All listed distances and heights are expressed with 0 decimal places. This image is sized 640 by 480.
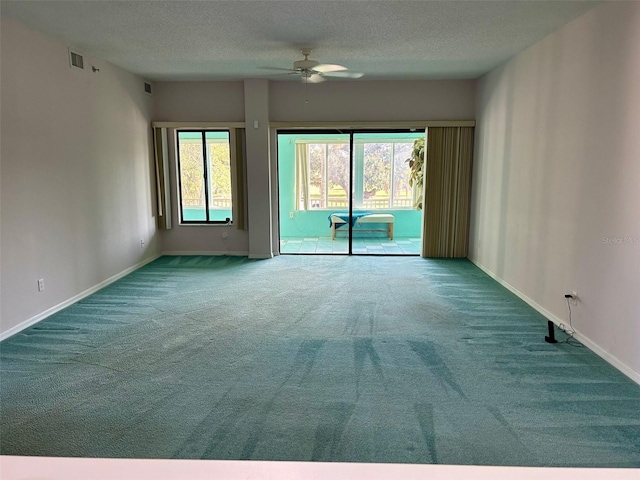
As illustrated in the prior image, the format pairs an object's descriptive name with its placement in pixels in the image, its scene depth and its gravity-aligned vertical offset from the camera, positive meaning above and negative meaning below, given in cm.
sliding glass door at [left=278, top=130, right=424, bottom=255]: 913 -6
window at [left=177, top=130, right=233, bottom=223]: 692 +9
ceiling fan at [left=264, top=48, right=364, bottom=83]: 452 +122
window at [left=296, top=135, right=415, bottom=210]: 918 +19
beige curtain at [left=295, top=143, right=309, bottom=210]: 919 +18
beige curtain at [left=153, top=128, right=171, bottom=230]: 665 +9
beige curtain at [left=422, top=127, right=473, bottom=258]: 657 -14
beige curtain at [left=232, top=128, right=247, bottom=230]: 665 +2
